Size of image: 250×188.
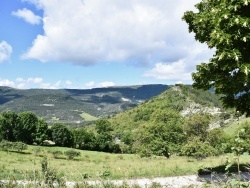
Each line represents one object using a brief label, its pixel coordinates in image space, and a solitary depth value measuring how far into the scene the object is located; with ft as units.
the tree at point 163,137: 200.13
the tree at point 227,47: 49.16
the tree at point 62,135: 492.95
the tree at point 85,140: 492.54
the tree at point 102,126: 523.29
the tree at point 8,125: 493.77
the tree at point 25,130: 485.56
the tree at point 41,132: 478.18
